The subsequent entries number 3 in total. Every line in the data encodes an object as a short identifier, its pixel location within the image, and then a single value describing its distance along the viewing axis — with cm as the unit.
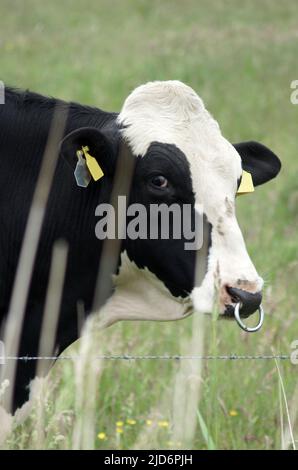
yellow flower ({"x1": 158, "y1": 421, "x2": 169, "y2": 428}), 885
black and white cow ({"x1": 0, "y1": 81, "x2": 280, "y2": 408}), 828
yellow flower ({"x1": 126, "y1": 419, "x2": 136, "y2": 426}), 974
